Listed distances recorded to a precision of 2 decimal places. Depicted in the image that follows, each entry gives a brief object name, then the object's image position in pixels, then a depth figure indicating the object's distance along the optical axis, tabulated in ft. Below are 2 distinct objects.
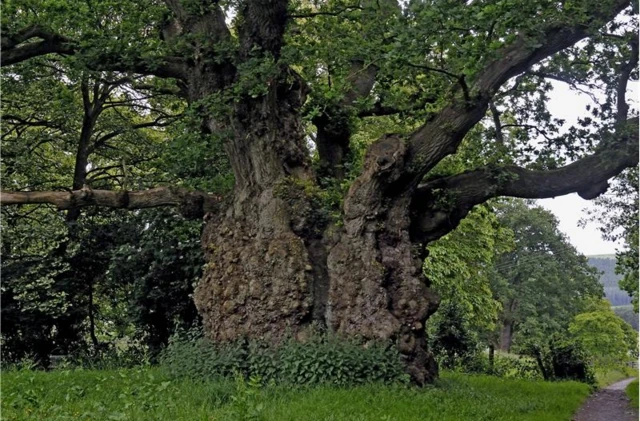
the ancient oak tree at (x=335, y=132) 29.48
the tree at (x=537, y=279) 115.65
